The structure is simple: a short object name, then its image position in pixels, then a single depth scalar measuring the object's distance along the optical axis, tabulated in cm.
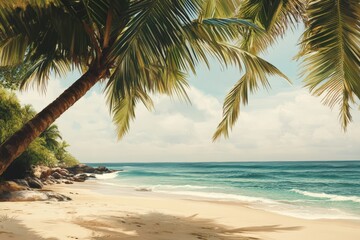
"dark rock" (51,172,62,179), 2369
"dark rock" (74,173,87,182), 2630
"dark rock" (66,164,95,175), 4312
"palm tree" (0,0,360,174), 388
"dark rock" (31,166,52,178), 2025
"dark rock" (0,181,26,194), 1078
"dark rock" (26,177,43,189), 1470
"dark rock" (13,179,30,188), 1333
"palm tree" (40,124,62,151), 2914
